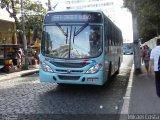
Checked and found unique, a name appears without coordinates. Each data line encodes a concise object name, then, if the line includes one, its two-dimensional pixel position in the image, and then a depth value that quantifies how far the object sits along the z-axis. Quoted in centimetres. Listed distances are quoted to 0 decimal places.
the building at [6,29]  1689
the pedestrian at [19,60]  1166
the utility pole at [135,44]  982
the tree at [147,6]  939
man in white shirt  404
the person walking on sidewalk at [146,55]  971
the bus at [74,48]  577
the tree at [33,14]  1407
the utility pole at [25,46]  1191
